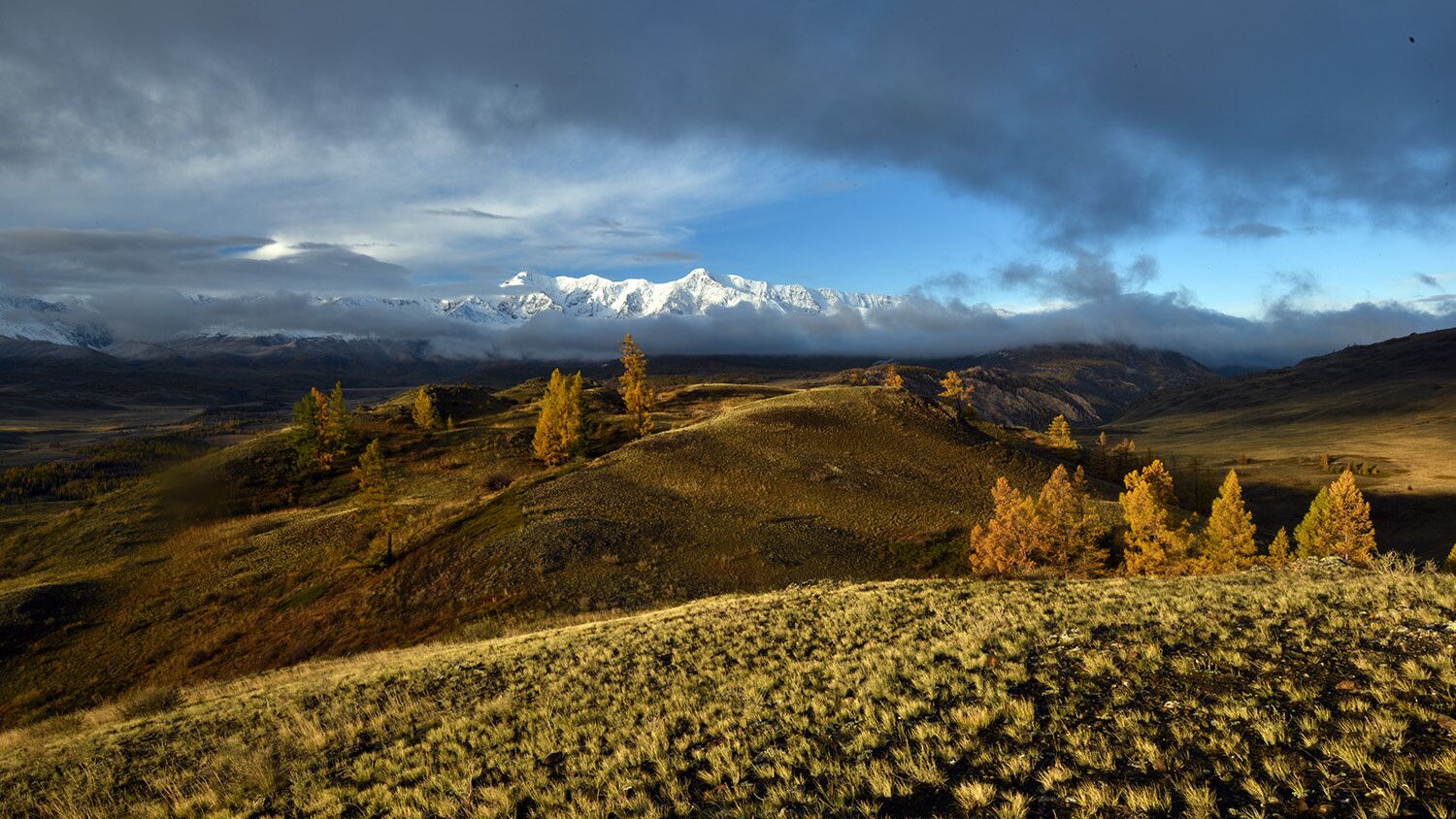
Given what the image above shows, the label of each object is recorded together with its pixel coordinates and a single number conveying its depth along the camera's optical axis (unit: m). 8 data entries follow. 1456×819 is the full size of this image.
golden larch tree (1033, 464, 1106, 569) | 50.72
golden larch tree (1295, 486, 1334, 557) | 51.88
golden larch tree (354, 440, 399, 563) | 51.38
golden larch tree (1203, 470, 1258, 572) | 48.81
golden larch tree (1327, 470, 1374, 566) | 50.50
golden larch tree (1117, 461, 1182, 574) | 48.03
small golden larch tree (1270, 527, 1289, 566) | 44.55
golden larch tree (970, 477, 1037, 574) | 47.94
